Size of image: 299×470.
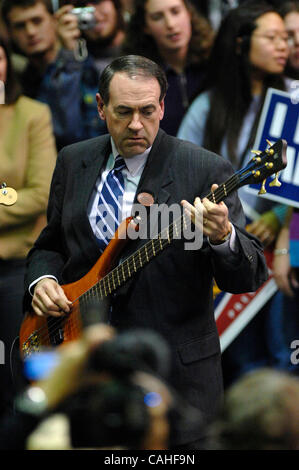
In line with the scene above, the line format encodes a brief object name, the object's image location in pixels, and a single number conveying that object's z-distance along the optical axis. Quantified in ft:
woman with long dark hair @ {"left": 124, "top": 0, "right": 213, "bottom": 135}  32.65
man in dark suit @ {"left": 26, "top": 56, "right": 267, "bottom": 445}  22.89
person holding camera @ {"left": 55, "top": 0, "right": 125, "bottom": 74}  32.91
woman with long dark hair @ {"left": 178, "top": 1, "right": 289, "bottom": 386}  31.73
